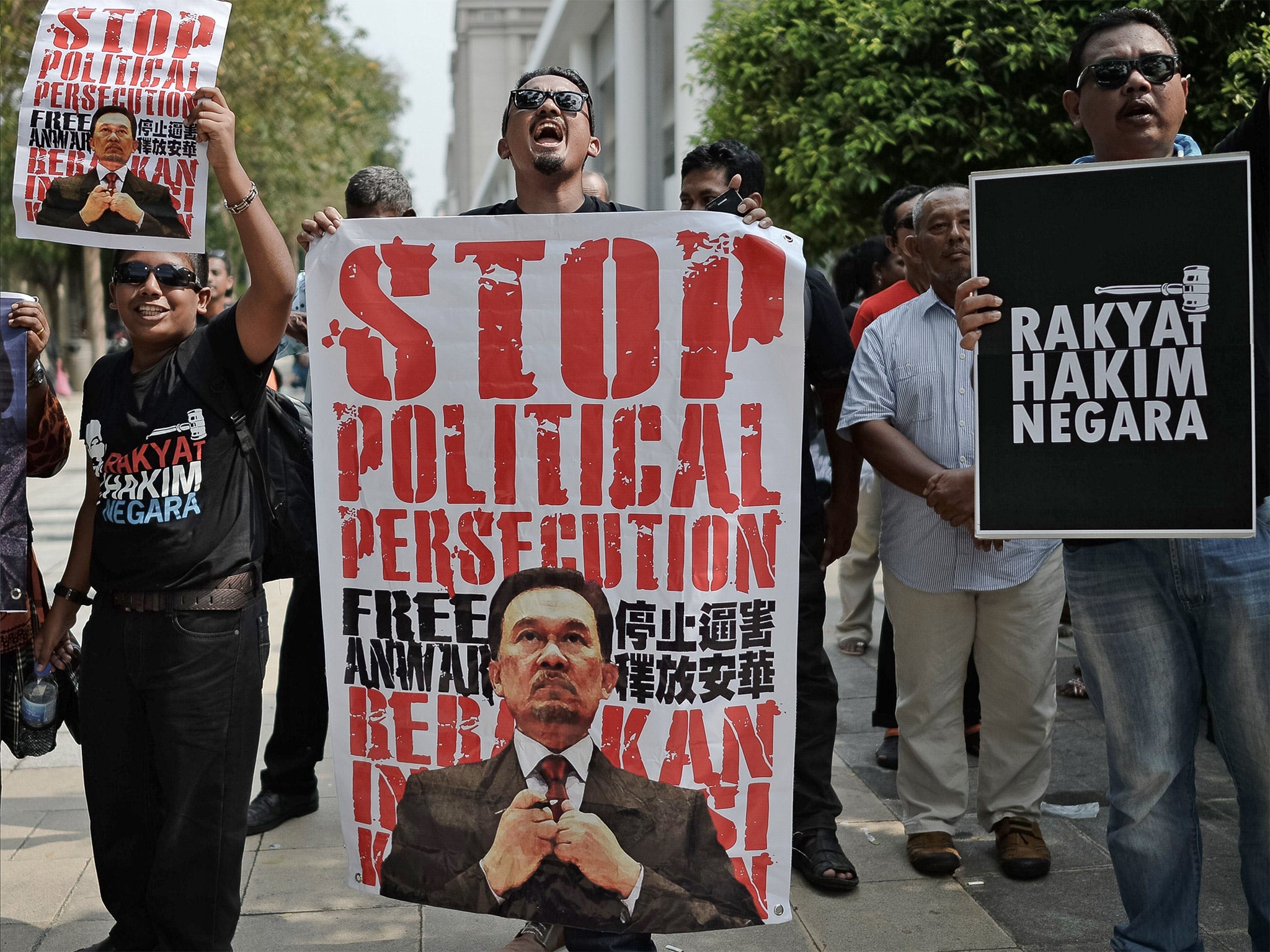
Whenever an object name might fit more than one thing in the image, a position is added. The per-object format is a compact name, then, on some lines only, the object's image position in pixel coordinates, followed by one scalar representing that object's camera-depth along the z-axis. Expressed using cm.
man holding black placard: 278
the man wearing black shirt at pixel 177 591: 300
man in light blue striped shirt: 393
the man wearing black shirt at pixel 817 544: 388
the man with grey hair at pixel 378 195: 467
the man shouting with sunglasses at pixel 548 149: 337
